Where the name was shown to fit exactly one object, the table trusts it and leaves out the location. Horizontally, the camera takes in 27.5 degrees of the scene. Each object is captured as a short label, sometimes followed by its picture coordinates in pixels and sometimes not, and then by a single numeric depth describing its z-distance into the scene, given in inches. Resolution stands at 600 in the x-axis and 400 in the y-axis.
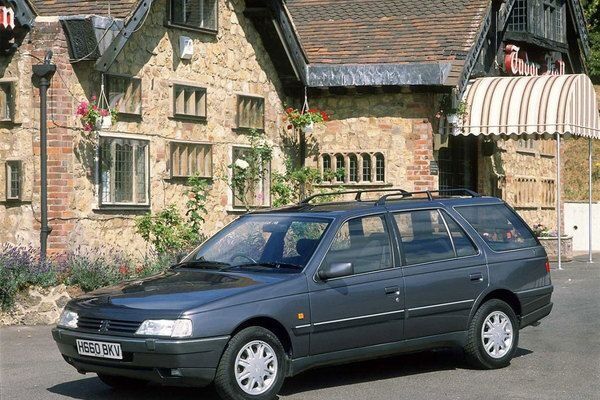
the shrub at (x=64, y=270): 616.7
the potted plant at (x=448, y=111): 911.7
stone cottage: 714.8
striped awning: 936.3
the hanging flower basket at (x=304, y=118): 900.0
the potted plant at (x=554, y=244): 1115.3
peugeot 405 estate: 373.4
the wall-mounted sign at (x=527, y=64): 1082.1
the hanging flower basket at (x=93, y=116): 705.6
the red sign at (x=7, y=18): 689.0
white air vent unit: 808.9
